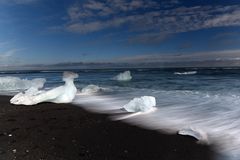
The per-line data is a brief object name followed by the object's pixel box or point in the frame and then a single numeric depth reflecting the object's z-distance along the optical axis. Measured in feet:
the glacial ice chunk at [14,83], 50.02
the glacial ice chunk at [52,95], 26.84
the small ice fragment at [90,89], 37.29
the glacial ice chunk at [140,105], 20.30
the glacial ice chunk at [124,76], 68.96
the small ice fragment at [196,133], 12.69
